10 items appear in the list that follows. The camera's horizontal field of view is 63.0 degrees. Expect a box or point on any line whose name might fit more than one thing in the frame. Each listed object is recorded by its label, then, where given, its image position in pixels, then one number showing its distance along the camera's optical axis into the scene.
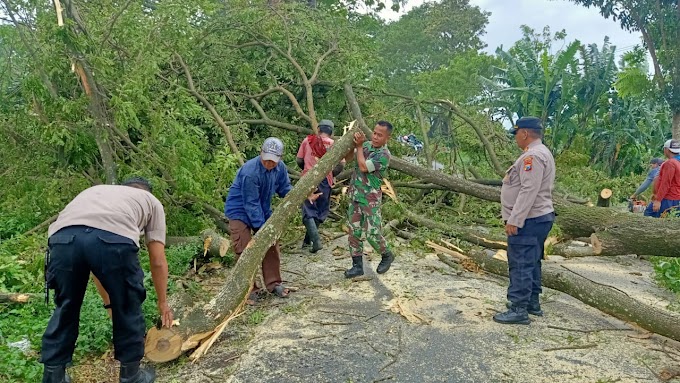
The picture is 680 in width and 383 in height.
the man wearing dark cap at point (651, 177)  8.23
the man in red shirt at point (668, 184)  7.07
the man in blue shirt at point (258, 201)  4.72
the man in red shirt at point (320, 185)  6.42
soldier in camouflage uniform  5.27
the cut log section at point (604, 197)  7.89
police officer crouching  2.93
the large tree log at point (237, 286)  3.59
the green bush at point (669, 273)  5.66
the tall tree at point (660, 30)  16.98
